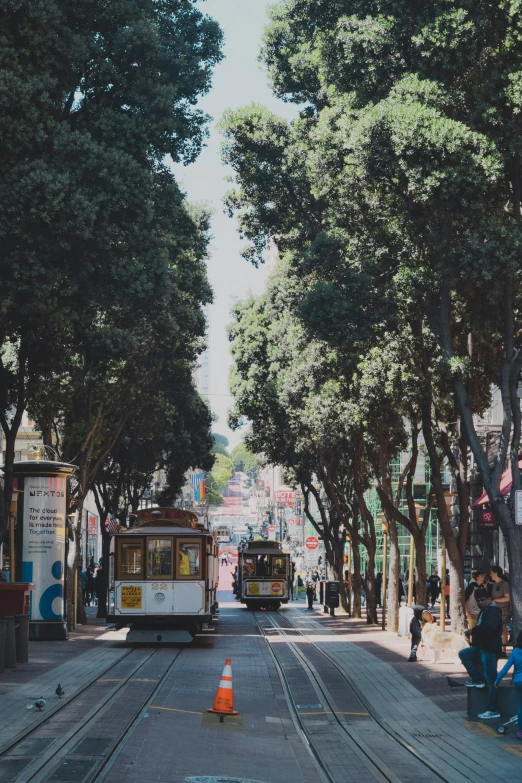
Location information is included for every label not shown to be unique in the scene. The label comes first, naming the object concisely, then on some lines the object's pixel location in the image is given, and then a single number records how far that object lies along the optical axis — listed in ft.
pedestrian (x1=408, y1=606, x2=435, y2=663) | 76.79
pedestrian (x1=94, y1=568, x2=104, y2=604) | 129.59
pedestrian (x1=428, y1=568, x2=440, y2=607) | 144.61
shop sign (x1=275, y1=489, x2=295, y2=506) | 311.68
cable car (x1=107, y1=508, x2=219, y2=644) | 89.30
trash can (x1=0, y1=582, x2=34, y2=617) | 74.18
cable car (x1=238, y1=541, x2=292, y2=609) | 165.48
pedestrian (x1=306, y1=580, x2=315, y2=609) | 168.14
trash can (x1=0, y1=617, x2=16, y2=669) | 65.92
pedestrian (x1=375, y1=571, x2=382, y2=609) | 159.02
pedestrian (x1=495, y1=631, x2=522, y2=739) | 42.11
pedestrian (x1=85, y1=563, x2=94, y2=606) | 159.53
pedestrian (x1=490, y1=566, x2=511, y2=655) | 61.21
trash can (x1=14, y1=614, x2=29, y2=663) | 69.56
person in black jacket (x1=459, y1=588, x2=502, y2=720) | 49.60
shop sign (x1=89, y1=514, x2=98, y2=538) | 233.66
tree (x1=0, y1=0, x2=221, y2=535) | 58.95
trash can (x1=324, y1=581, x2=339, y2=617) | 146.00
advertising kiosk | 90.79
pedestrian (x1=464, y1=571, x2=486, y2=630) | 76.03
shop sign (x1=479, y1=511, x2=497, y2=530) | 105.50
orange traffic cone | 48.16
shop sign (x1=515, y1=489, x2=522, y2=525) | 56.18
